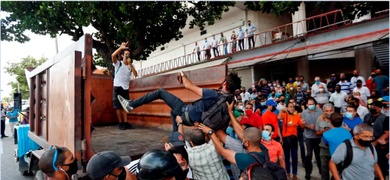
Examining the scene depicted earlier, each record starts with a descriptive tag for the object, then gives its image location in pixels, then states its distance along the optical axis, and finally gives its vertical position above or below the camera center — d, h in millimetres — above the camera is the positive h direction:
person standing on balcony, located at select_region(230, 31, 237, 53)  13752 +2829
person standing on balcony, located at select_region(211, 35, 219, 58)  15150 +2856
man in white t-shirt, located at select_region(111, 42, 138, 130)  4219 +344
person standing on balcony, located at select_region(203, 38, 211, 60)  15458 +2770
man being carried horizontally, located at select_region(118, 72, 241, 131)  2682 -76
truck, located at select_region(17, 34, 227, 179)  2316 -102
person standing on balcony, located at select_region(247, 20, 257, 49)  13023 +3163
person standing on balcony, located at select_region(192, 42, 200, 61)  16083 +3230
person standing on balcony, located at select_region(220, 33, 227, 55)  14445 +3286
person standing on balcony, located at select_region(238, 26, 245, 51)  13405 +2927
